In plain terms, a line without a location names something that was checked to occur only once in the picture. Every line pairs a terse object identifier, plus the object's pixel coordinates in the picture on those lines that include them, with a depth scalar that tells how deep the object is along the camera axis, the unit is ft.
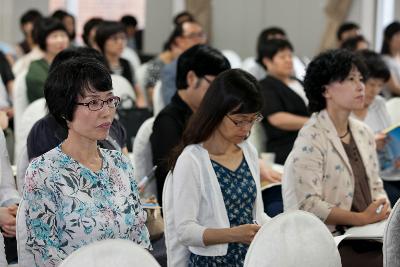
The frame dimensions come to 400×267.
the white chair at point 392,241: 12.01
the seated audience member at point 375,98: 22.85
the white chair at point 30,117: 20.43
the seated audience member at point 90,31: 30.83
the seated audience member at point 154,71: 32.83
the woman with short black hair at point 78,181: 11.06
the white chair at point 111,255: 8.60
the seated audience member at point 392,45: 34.64
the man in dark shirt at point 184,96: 17.10
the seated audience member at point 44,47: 25.11
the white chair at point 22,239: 12.22
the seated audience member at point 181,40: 25.42
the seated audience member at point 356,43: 32.93
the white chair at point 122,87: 26.27
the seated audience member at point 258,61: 30.75
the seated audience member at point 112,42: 29.37
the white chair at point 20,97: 25.10
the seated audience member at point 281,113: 23.14
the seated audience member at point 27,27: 40.58
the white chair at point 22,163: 15.02
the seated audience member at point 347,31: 41.34
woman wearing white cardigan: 13.24
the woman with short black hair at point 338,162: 15.53
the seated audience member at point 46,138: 14.54
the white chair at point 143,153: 18.23
